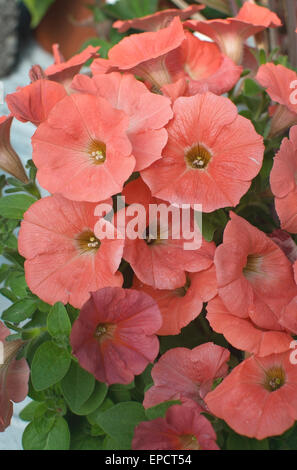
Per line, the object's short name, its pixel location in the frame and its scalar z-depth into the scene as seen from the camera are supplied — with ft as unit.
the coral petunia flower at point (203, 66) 1.81
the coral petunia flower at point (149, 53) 1.69
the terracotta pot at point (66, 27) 4.38
